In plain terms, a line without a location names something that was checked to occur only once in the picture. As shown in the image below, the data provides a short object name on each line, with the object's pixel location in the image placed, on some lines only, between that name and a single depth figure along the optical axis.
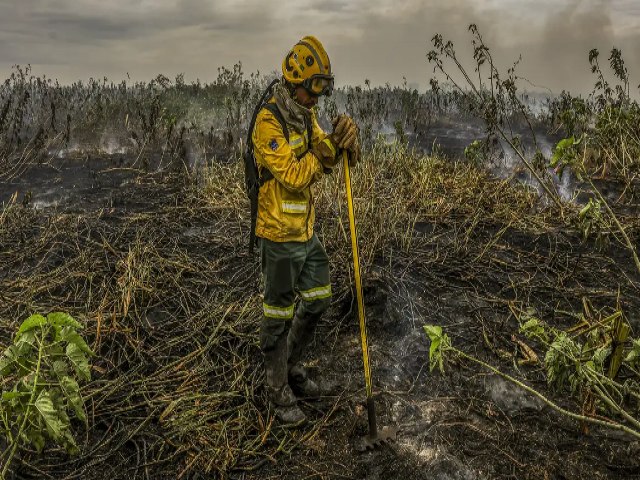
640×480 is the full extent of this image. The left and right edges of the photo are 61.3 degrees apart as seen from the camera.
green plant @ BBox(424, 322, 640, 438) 2.23
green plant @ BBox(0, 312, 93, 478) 2.15
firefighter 2.93
